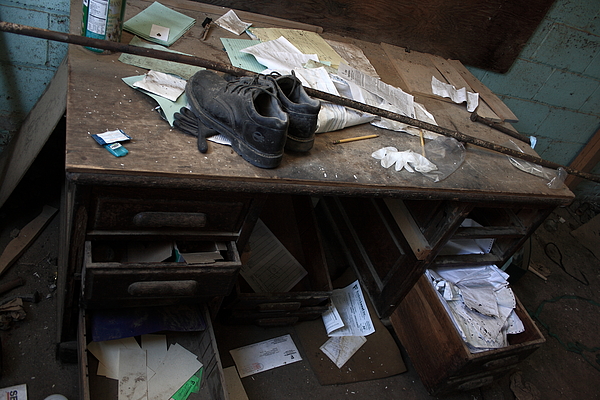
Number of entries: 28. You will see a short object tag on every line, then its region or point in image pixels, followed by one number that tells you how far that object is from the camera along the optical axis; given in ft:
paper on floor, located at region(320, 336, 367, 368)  5.43
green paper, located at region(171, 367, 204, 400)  3.90
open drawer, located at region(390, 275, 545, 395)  4.70
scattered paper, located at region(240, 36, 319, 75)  4.46
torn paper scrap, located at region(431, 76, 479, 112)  5.68
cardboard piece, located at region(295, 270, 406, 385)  5.28
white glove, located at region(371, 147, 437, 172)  3.93
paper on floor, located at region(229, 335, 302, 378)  4.96
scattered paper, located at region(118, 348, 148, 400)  3.78
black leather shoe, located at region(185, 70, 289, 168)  3.01
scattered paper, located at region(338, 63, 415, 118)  4.77
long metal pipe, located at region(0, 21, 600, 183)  3.05
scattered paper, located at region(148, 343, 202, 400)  3.89
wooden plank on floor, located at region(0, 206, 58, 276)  4.91
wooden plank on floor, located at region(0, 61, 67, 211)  4.26
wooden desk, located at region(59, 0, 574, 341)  2.79
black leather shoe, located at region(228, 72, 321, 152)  3.29
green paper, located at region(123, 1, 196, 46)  4.25
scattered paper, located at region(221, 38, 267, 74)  4.36
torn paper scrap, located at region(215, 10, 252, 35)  5.05
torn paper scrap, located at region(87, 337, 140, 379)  3.78
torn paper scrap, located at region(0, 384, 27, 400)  3.91
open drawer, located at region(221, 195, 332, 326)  4.85
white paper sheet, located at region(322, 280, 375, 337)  5.60
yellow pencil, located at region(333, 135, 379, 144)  3.94
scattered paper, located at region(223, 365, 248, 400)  4.61
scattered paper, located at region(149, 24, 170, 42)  4.29
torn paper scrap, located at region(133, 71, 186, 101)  3.45
